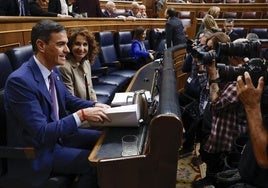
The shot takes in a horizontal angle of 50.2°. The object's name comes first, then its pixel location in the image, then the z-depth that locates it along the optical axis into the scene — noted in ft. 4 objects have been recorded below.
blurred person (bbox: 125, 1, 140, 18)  12.48
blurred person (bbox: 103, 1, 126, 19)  10.82
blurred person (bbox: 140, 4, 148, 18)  12.94
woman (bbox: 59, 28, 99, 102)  4.11
